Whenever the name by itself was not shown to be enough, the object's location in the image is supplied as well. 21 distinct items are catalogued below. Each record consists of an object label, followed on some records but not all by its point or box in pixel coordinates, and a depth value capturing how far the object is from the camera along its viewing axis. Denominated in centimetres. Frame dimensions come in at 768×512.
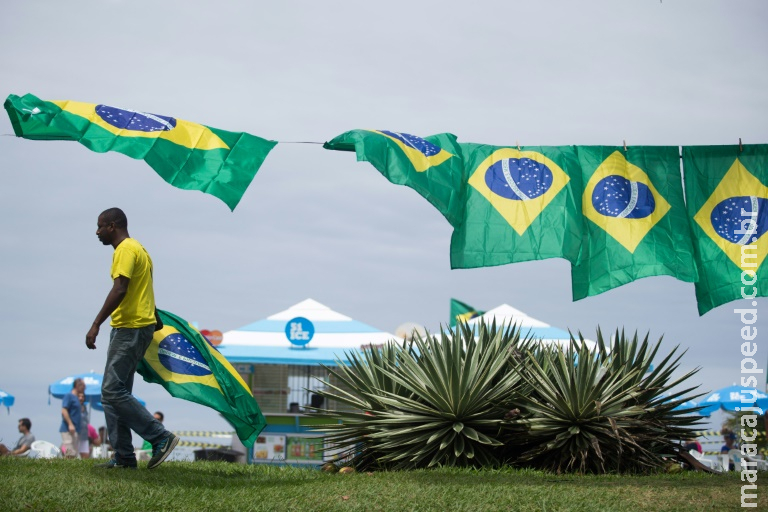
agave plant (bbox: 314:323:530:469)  934
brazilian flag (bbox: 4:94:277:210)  1053
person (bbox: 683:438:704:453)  2049
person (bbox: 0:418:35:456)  1594
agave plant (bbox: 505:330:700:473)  918
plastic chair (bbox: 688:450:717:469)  2005
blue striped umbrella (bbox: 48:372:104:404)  2338
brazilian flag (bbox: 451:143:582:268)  1196
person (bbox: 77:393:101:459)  1648
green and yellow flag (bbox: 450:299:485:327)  3092
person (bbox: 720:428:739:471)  2082
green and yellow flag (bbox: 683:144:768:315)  1230
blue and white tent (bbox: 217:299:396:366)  1991
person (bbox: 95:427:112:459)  2172
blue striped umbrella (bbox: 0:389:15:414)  2647
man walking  791
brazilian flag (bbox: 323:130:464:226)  1135
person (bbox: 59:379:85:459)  1614
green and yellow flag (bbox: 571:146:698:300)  1208
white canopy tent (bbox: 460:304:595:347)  2259
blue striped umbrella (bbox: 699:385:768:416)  2405
